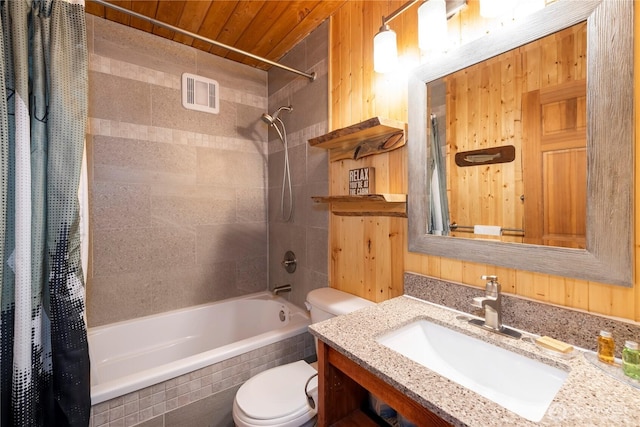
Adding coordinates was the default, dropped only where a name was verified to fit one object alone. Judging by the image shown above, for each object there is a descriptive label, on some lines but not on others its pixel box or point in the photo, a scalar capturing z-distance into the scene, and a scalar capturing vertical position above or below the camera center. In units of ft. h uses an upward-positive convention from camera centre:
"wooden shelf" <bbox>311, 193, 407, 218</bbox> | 4.23 +0.08
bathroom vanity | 1.89 -1.34
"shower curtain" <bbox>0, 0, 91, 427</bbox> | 3.34 -0.10
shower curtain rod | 4.61 +3.19
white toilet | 3.73 -2.60
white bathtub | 4.60 -2.69
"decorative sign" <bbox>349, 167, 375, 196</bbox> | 4.91 +0.50
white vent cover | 6.88 +2.89
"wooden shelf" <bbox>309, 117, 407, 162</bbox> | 4.26 +1.21
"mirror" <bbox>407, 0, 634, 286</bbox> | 2.50 +0.57
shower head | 6.91 +2.25
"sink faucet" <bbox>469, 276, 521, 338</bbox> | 3.12 -1.06
